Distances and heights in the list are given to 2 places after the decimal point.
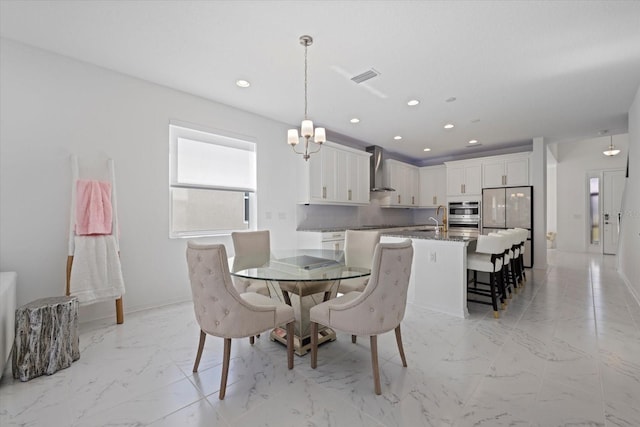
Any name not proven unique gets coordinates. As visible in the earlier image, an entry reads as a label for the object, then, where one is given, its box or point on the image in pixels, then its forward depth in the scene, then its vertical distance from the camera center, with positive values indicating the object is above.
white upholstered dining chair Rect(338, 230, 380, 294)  2.64 -0.40
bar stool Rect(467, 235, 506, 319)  3.06 -0.51
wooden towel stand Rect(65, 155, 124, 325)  2.63 -0.03
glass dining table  2.04 -0.46
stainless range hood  5.98 +0.94
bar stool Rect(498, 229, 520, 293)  3.66 -0.56
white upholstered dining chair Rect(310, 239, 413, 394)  1.73 -0.56
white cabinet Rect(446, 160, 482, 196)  6.28 +0.83
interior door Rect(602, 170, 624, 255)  7.17 +0.21
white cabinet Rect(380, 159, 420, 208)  6.41 +0.73
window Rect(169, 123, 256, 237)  3.54 +0.44
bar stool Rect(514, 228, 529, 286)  4.25 -0.54
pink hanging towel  2.68 +0.05
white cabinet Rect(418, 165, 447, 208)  7.02 +0.73
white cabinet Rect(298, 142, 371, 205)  4.66 +0.67
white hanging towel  2.61 -0.54
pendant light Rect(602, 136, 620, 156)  6.63 +1.50
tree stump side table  1.89 -0.88
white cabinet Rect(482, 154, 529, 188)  5.74 +0.92
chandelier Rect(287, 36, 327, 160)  2.43 +0.76
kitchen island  3.10 -0.69
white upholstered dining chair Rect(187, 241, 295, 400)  1.71 -0.56
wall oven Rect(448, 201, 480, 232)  6.30 -0.02
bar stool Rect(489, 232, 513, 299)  3.19 -0.61
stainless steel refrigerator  5.64 +0.08
